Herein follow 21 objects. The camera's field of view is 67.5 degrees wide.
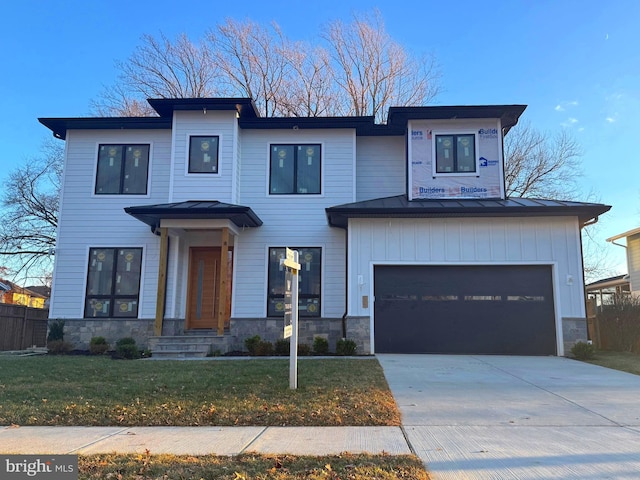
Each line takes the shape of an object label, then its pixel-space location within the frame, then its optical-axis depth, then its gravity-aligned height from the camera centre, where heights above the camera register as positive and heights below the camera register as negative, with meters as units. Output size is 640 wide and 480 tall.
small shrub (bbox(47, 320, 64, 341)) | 13.18 -0.58
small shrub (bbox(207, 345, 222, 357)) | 11.85 -0.98
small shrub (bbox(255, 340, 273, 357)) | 11.99 -0.89
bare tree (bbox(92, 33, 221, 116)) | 23.08 +11.44
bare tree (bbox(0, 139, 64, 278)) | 20.41 +3.70
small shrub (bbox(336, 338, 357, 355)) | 11.65 -0.78
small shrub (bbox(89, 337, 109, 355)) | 12.58 -0.93
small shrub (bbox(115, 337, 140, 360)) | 11.42 -0.95
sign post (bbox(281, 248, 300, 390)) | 6.94 +0.11
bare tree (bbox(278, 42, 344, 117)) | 22.86 +10.34
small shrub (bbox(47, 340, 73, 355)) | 12.80 -0.99
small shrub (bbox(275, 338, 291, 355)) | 12.07 -0.86
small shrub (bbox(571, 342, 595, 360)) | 11.16 -0.75
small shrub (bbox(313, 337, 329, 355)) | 12.12 -0.82
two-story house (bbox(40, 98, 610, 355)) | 12.00 +2.19
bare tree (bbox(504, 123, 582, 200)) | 20.73 +6.32
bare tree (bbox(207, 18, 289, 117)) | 23.16 +11.78
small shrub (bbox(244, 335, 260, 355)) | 12.07 -0.76
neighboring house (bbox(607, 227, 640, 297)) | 19.70 +2.66
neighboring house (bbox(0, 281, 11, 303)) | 19.12 +0.83
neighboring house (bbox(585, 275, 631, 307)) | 21.89 +1.62
